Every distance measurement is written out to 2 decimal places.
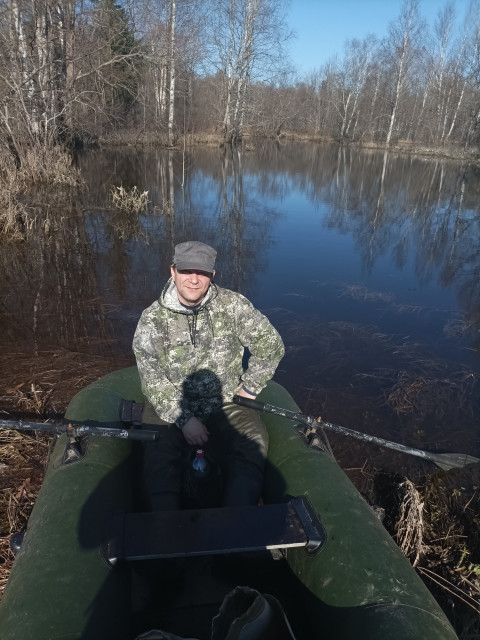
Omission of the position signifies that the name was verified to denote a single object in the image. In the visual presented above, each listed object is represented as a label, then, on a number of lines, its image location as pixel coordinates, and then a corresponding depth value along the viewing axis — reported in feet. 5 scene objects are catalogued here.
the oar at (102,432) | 8.38
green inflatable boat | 5.48
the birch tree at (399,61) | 107.86
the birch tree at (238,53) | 81.61
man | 8.41
